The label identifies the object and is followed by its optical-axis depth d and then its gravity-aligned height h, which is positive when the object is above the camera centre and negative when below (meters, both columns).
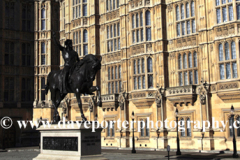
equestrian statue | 18.09 +2.05
